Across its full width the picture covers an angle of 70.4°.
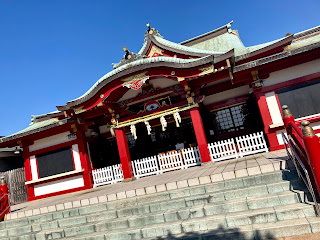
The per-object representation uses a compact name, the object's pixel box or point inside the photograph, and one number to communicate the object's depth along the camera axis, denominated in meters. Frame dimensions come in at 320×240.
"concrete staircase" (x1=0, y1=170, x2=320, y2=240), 4.00
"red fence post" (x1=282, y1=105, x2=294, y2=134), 5.29
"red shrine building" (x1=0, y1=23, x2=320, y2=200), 9.47
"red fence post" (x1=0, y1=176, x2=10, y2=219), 7.89
